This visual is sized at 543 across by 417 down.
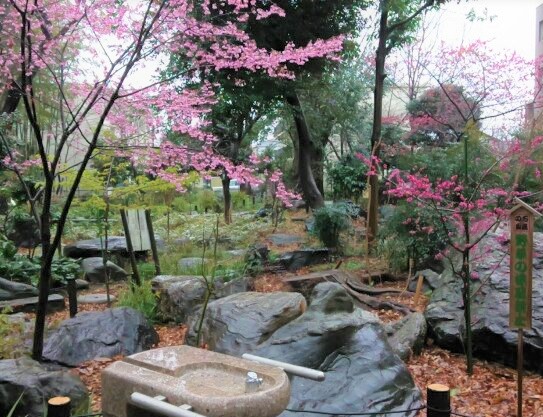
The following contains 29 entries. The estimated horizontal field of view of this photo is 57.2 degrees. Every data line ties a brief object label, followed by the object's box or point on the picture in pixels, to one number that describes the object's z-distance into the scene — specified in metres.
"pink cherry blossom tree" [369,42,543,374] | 4.37
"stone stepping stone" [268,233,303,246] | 10.86
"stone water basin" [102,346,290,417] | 1.89
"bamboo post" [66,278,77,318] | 5.85
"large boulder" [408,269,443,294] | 6.43
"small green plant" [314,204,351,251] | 8.88
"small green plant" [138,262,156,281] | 7.84
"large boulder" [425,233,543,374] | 4.21
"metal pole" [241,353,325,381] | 2.19
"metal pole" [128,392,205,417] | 1.70
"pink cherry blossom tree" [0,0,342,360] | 3.95
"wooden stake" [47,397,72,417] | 2.14
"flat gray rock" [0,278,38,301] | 6.72
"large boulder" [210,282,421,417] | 3.30
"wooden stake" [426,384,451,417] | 2.29
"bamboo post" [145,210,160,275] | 7.43
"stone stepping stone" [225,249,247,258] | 9.38
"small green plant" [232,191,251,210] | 19.36
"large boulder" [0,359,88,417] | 3.02
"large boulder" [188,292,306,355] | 4.20
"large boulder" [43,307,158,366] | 4.62
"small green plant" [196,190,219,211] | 17.27
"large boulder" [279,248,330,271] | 8.54
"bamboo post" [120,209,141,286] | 6.74
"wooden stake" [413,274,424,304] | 6.21
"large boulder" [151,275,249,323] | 5.79
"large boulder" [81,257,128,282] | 8.27
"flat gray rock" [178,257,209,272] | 7.64
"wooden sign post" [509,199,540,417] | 3.20
